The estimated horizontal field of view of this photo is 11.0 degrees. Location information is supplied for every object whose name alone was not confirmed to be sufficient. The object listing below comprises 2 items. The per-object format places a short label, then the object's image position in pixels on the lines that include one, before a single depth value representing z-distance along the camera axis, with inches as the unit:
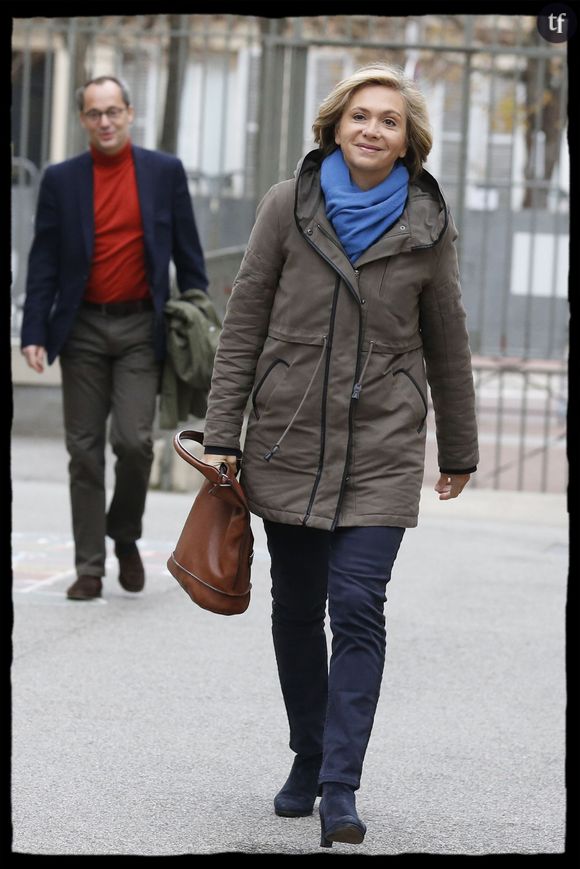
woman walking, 283.6
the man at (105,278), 476.1
